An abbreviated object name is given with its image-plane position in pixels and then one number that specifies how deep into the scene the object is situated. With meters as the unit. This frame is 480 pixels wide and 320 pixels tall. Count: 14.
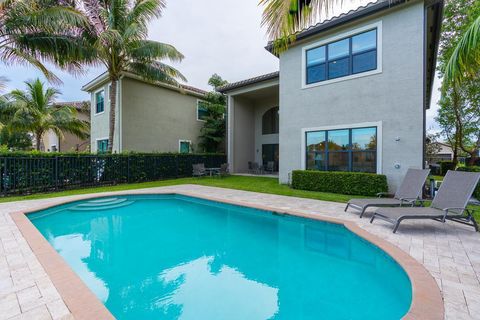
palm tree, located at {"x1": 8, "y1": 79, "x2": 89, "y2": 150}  17.91
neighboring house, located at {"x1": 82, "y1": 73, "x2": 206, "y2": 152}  16.66
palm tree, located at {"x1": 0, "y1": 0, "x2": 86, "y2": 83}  9.76
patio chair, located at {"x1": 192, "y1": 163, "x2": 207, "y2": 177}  16.80
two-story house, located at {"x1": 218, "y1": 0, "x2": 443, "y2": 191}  9.09
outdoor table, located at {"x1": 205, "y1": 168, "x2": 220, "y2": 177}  17.31
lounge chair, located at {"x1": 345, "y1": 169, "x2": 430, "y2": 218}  6.79
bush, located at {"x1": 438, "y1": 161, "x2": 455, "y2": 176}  19.64
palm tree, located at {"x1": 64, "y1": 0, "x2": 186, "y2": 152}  12.69
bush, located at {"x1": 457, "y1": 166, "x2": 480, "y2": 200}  8.46
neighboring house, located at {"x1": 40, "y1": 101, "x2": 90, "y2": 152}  24.72
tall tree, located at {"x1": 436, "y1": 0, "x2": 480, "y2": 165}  16.27
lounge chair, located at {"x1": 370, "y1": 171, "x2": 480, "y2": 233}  5.33
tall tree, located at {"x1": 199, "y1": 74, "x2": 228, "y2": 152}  20.50
